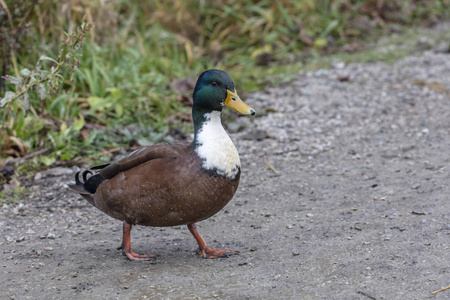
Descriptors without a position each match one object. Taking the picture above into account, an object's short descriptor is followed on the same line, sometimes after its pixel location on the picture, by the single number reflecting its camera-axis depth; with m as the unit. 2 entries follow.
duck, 7.16
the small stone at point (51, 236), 8.57
